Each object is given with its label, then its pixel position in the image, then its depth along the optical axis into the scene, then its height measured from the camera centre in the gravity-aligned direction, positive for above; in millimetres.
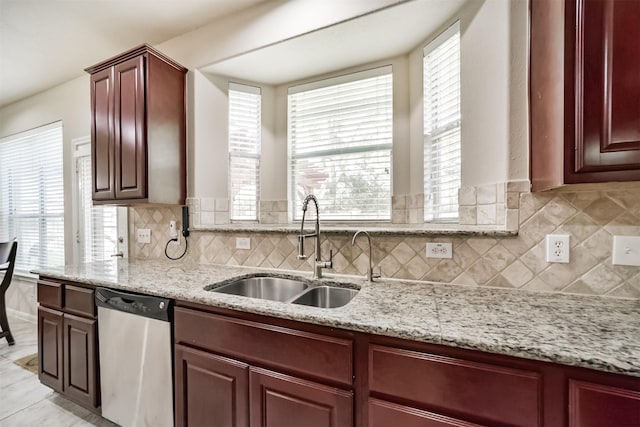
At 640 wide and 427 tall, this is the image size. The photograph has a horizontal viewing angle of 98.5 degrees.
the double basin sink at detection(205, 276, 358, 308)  1531 -493
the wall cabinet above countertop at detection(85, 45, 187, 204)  1928 +592
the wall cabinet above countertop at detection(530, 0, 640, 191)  841 +372
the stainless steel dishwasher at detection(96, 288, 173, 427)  1400 -805
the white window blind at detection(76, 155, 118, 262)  2701 -160
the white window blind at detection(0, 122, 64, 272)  3242 +174
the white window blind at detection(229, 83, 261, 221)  2326 +496
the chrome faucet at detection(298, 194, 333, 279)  1601 -298
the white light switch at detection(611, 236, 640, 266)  1128 -178
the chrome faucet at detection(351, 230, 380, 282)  1516 -338
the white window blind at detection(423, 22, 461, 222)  1628 +513
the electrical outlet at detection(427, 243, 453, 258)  1420 -220
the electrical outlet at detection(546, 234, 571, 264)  1218 -179
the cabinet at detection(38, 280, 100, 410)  1658 -849
